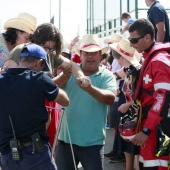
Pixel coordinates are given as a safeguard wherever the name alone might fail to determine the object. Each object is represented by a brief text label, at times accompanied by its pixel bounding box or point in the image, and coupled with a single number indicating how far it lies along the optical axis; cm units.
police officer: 269
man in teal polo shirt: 330
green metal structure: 1048
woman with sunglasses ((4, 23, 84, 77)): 320
